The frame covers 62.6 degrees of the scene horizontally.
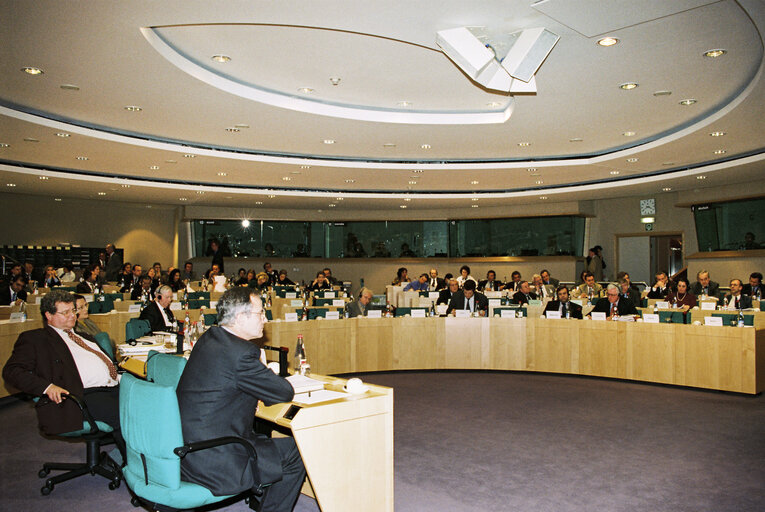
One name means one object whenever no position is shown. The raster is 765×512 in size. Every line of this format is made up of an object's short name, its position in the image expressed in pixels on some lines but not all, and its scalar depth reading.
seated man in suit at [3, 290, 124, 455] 4.38
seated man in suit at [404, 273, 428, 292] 15.71
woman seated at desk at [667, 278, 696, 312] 10.37
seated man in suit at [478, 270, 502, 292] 16.23
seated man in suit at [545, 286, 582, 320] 9.52
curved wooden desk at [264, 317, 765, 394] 8.09
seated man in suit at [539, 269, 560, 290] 14.85
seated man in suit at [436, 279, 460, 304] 11.93
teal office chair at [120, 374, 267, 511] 3.21
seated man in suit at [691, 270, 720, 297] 12.22
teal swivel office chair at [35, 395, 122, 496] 4.61
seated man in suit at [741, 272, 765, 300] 11.79
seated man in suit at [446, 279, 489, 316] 10.48
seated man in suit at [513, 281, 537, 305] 12.27
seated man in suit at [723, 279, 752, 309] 10.74
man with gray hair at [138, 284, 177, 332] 7.23
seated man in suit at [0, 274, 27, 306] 9.95
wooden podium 3.55
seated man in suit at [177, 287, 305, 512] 3.34
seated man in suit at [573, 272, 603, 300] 13.44
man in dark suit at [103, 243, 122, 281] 16.17
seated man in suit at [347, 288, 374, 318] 9.78
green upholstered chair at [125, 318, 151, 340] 6.71
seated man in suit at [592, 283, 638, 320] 9.38
